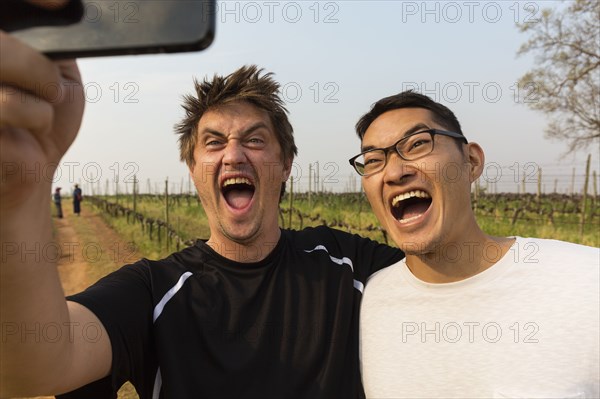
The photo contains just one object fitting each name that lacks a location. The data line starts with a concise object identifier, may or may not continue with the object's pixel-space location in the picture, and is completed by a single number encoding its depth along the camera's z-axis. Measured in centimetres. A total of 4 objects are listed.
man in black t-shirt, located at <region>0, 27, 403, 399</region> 98
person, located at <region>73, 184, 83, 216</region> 3183
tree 2145
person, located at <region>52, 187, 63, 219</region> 2800
